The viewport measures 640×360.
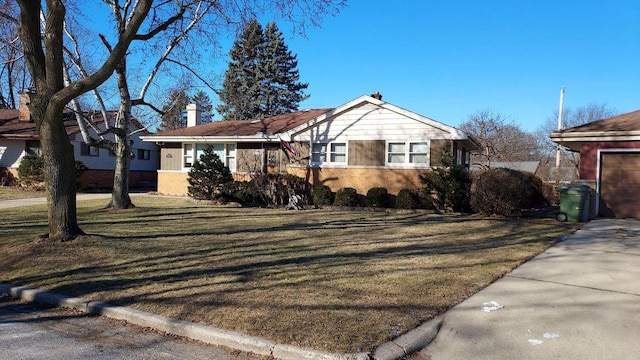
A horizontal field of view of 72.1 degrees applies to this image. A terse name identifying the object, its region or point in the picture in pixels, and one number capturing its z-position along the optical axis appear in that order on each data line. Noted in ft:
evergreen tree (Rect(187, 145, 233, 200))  59.50
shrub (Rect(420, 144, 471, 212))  48.34
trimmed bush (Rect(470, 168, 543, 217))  43.55
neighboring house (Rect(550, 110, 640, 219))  45.06
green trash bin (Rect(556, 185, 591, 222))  42.50
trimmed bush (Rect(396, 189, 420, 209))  51.26
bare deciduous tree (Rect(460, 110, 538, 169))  134.51
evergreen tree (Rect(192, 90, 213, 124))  195.29
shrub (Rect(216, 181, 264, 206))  57.88
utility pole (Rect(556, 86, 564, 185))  89.64
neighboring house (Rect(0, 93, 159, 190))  88.02
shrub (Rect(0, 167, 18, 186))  86.07
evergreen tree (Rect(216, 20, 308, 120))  148.25
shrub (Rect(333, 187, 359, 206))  54.80
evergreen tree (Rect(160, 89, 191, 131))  55.62
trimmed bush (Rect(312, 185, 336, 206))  56.08
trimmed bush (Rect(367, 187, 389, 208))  53.42
